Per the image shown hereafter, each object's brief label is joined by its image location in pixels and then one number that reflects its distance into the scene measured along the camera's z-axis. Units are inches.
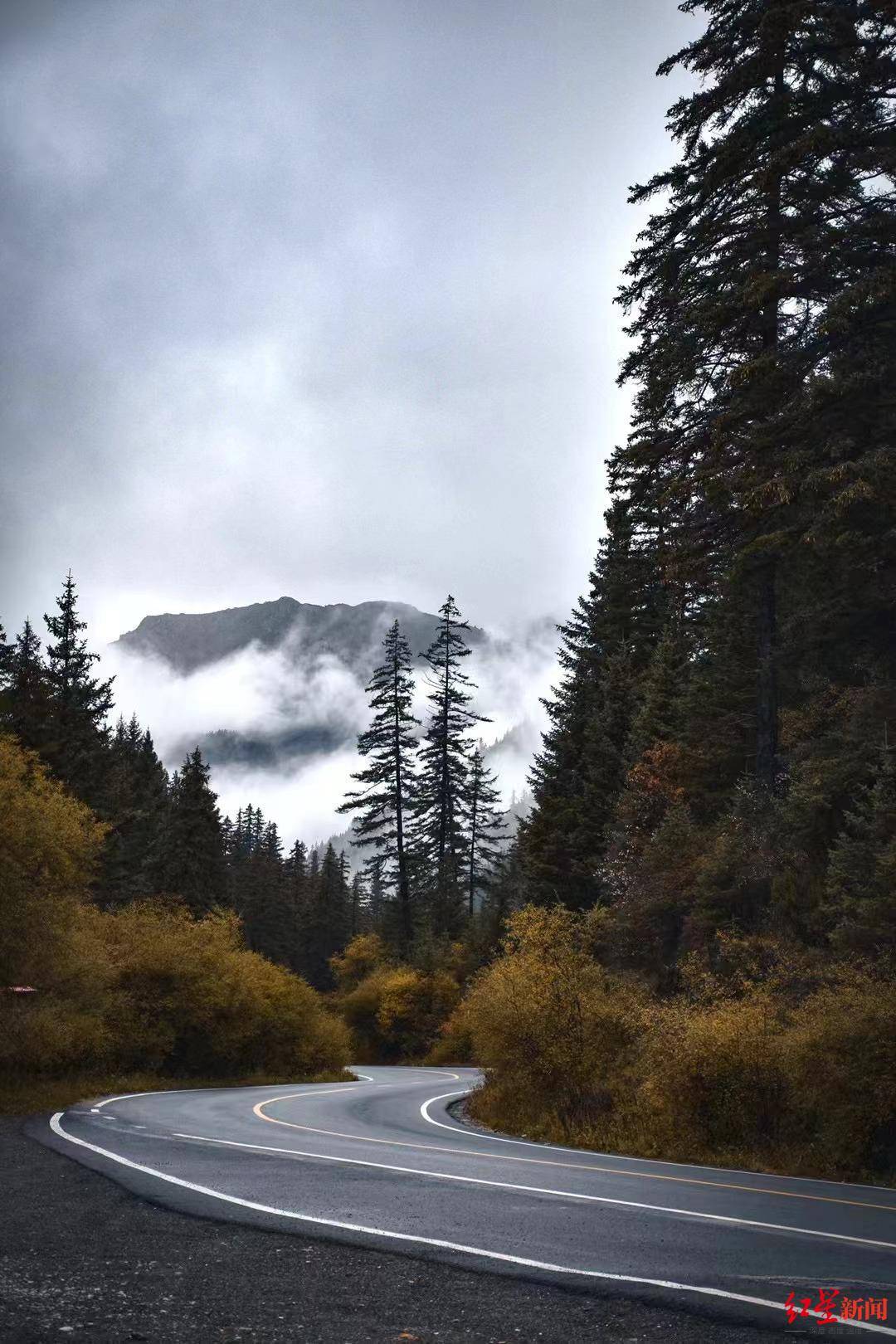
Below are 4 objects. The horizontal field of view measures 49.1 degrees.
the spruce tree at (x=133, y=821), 1829.5
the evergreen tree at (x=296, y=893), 3422.7
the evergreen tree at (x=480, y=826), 2642.7
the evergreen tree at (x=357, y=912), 3673.7
